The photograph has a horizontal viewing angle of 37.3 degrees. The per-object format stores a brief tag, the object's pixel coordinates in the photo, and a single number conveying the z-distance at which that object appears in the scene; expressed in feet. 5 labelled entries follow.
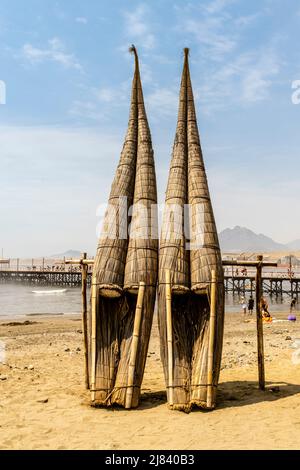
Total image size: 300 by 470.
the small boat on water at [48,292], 189.20
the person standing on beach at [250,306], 105.93
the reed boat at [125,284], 28.71
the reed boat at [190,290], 28.12
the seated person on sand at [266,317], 79.87
